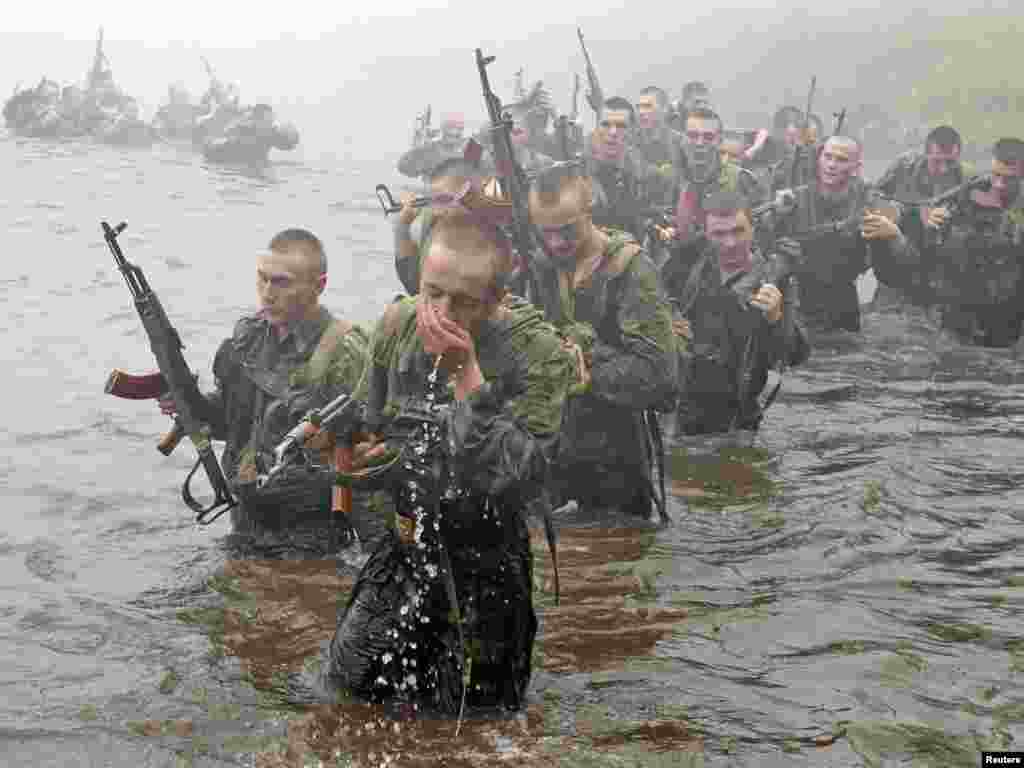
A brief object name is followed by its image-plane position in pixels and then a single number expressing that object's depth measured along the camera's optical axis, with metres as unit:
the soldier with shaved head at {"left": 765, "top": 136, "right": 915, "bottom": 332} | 12.82
